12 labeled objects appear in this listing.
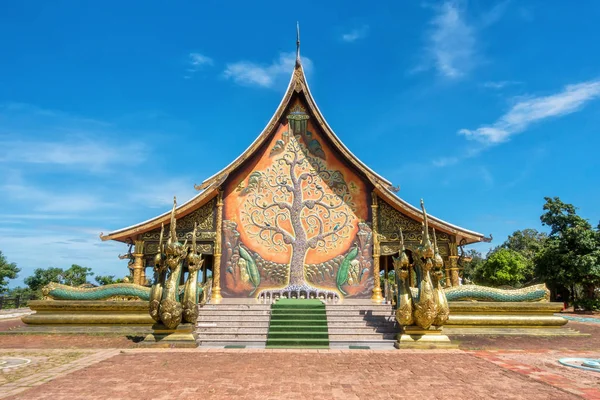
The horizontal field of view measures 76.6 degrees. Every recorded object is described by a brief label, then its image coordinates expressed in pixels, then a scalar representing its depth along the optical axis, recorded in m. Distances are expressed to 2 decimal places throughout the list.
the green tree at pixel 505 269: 25.66
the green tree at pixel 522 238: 41.81
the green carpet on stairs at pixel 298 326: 8.20
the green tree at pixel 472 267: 31.79
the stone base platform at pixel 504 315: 9.57
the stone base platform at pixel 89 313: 9.75
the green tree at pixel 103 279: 33.98
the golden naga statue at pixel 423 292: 7.98
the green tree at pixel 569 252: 17.44
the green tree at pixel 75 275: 31.45
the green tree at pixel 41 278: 30.11
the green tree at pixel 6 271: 24.50
